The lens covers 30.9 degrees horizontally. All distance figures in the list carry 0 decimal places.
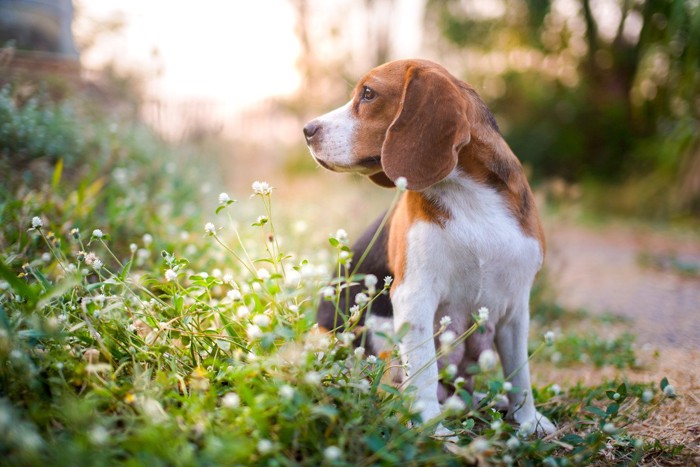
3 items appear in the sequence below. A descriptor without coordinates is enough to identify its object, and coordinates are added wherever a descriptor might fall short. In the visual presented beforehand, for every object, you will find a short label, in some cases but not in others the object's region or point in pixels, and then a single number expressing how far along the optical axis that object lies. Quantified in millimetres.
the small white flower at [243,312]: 1318
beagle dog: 1335
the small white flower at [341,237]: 1285
